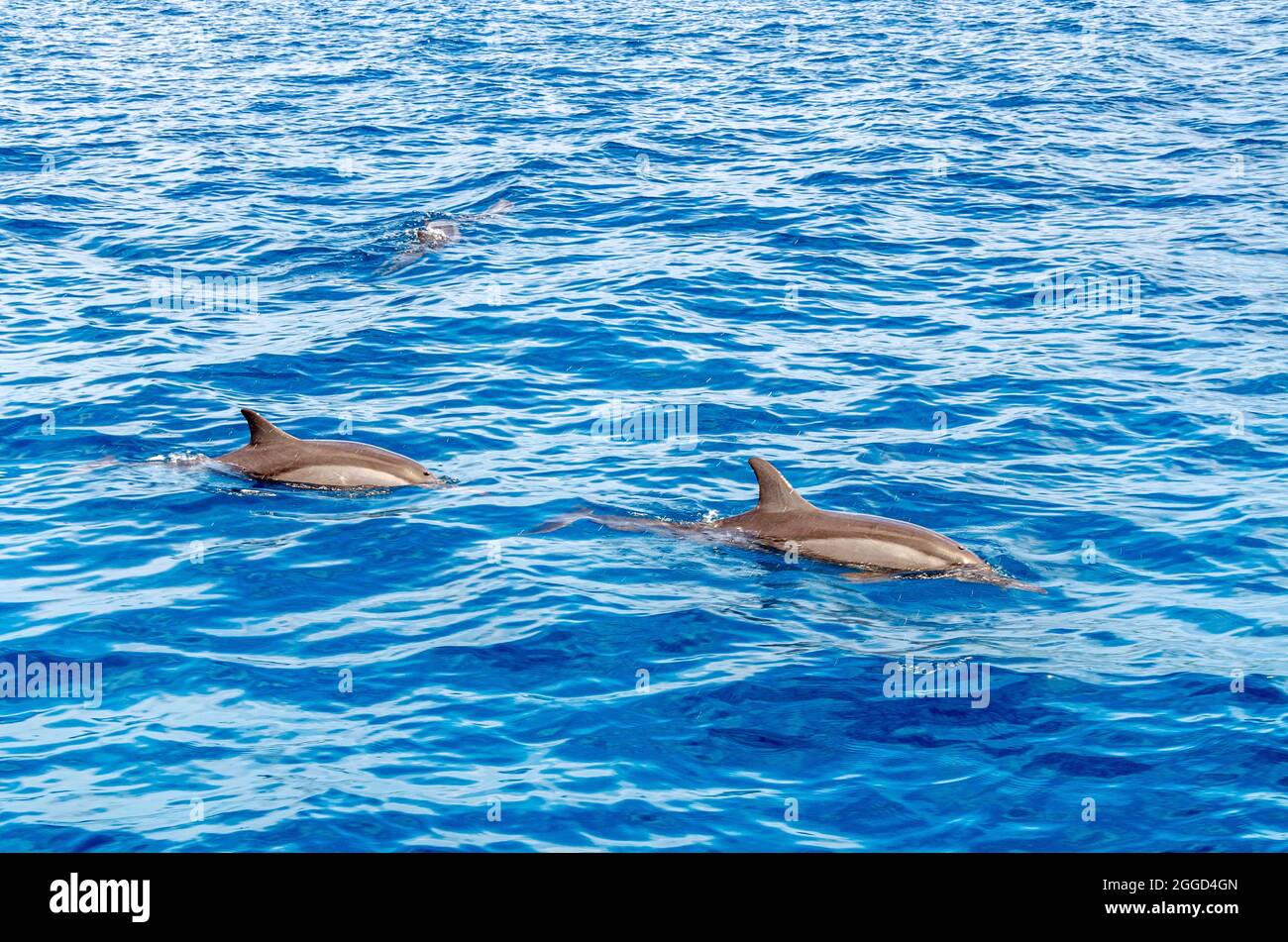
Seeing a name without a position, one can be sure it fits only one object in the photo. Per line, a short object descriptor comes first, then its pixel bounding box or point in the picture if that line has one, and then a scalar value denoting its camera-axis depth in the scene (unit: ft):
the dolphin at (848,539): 47.83
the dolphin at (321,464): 55.11
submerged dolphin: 87.97
